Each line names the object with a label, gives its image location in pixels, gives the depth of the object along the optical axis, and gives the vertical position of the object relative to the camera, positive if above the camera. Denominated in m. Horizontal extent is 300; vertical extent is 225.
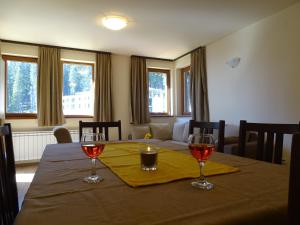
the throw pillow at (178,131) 4.65 -0.48
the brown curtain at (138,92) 5.15 +0.40
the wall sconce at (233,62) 3.81 +0.84
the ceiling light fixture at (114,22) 3.15 +1.27
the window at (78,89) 4.77 +0.43
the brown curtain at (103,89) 4.81 +0.44
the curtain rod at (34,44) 4.18 +1.28
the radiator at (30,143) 4.17 -0.66
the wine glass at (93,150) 0.79 -0.15
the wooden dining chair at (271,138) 1.19 -0.17
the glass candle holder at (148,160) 0.93 -0.21
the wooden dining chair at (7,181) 0.81 -0.30
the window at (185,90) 5.48 +0.47
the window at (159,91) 5.62 +0.47
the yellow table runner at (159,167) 0.79 -0.25
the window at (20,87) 4.33 +0.45
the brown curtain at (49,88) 4.35 +0.42
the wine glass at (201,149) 0.72 -0.14
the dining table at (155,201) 0.51 -0.25
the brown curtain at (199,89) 4.51 +0.42
